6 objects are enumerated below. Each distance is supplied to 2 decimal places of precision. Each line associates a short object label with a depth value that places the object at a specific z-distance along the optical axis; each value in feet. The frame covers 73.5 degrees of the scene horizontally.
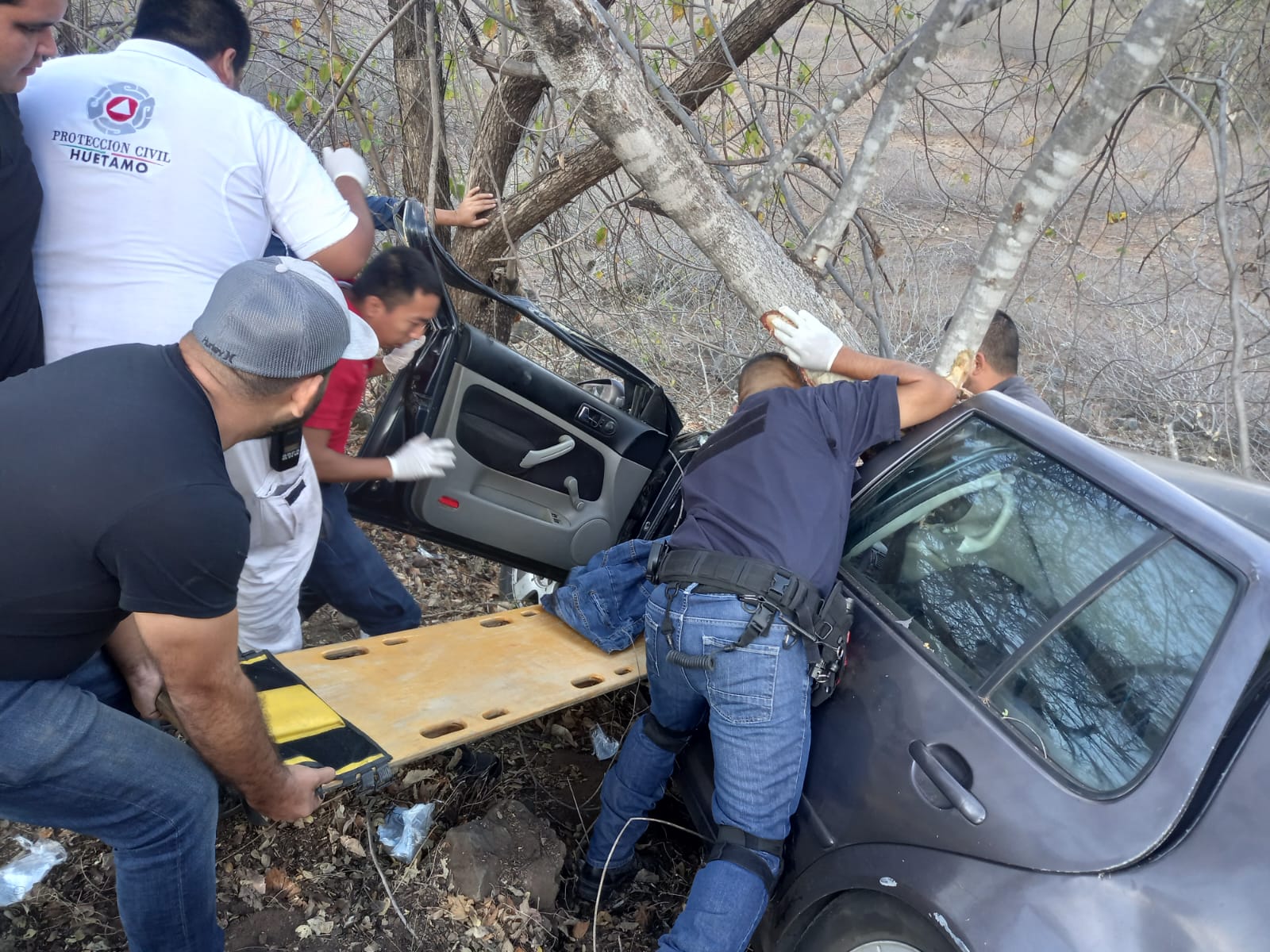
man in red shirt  8.87
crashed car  5.13
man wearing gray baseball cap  4.65
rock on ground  7.95
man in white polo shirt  7.23
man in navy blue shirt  6.88
